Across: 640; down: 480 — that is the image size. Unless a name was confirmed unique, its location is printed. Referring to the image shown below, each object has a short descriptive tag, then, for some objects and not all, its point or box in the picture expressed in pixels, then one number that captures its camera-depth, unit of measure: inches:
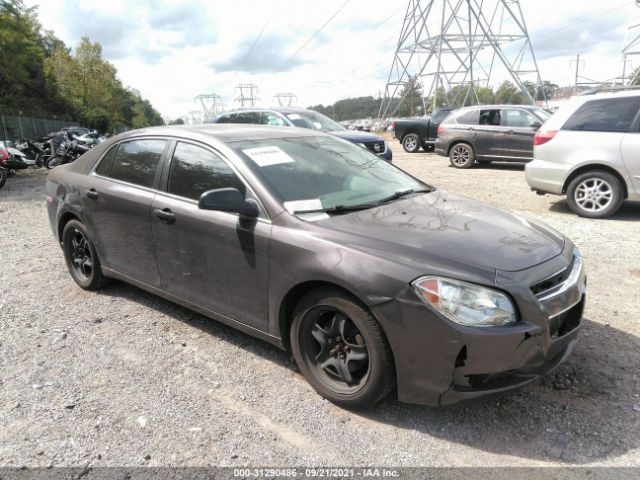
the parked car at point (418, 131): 714.8
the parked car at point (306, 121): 424.2
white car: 261.3
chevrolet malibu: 93.0
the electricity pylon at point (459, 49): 1429.6
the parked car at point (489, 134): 489.1
